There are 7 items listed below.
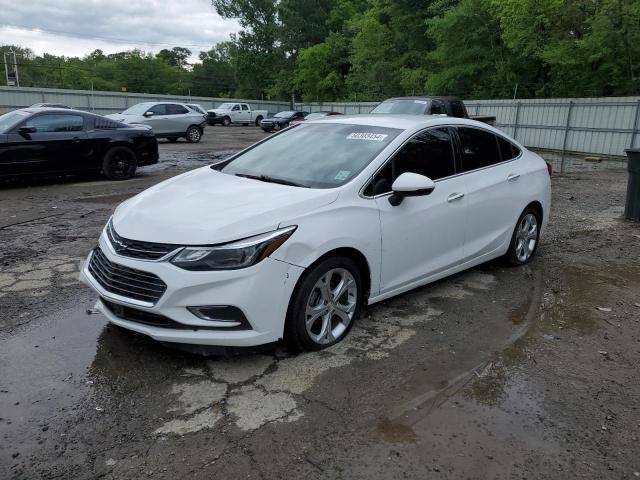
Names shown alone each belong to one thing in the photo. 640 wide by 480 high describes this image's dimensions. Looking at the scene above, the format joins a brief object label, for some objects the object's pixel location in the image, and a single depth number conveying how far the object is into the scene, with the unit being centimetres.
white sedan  324
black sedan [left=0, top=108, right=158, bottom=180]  947
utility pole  5697
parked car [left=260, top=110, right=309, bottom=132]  3391
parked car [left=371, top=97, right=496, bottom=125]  1339
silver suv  2102
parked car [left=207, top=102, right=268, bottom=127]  3916
